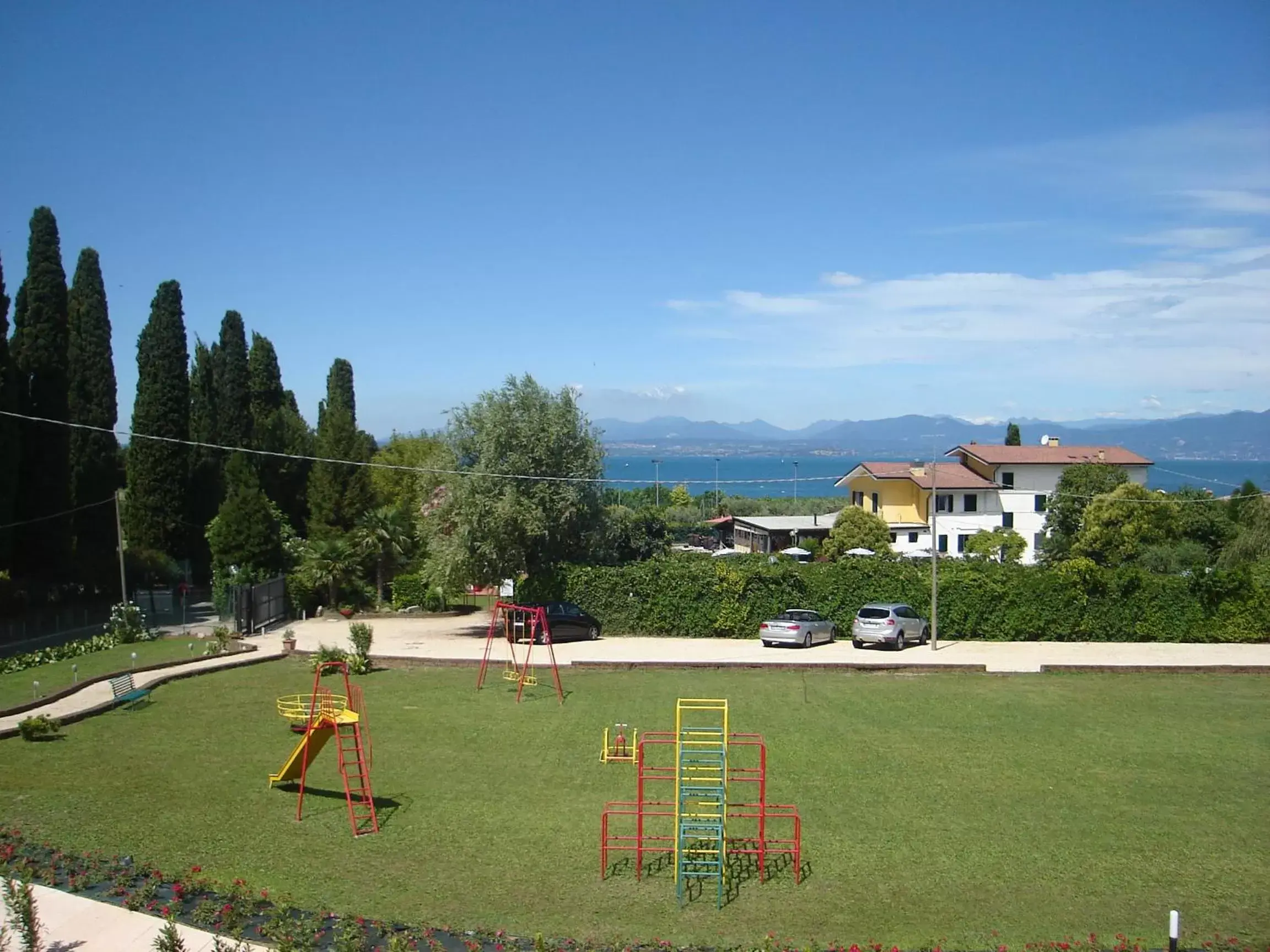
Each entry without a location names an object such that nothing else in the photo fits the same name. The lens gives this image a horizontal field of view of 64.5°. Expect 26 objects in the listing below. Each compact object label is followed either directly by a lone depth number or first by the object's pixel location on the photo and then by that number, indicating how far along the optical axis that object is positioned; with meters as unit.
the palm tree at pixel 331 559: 38.59
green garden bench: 22.12
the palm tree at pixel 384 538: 39.50
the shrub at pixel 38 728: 18.81
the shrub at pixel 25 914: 9.75
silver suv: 30.06
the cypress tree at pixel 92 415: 41.34
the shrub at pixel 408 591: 40.66
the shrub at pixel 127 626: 32.44
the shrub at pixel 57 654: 27.42
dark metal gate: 34.25
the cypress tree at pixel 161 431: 44.88
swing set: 24.16
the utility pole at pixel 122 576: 35.34
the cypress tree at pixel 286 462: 52.91
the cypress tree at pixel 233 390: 54.00
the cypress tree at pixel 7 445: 34.72
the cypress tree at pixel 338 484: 46.06
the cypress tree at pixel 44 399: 38.12
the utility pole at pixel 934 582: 28.58
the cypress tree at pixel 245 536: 39.84
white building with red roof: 59.38
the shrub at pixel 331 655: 24.50
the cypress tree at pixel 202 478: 47.91
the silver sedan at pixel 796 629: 30.66
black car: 32.31
